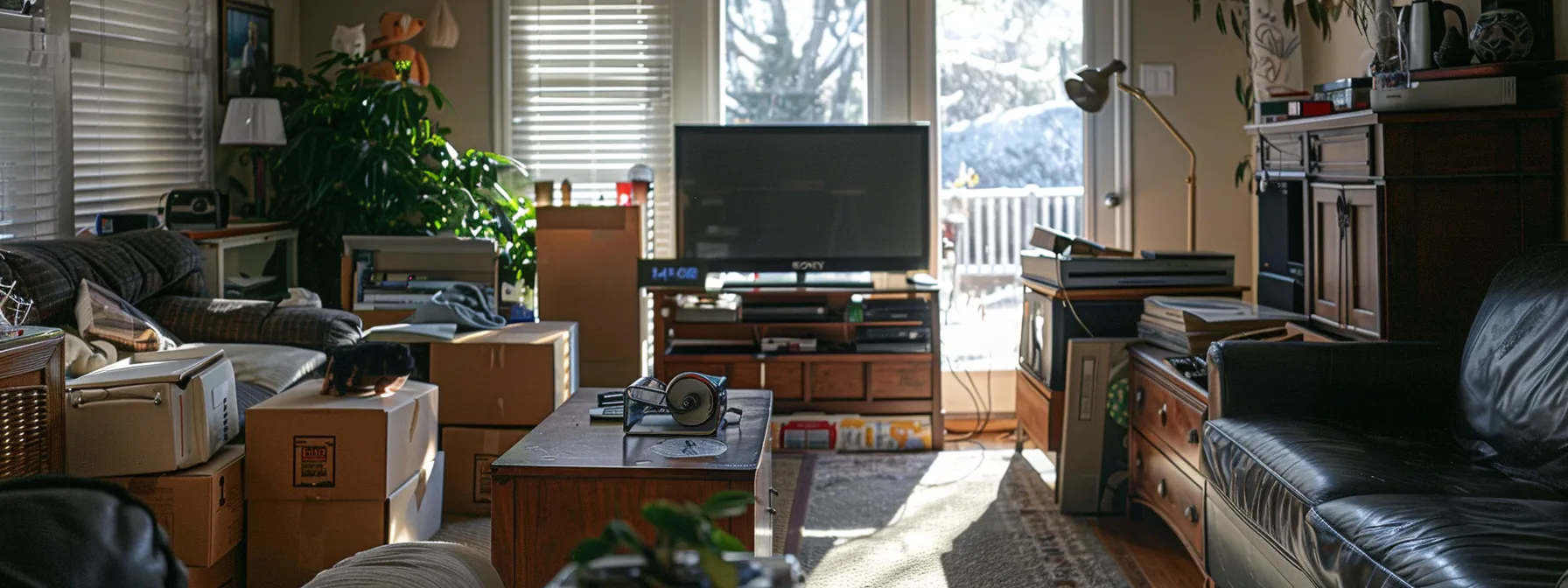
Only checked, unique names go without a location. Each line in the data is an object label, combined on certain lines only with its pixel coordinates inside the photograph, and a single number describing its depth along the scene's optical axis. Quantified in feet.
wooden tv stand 15.29
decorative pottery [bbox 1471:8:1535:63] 9.12
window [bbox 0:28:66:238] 12.27
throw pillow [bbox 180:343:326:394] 11.28
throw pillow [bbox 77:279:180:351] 10.63
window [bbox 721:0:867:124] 16.87
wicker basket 8.27
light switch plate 16.76
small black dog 10.22
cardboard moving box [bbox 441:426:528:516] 12.32
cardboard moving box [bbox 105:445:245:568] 9.01
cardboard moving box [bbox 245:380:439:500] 9.70
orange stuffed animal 16.28
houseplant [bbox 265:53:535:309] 15.29
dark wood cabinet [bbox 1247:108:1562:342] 9.02
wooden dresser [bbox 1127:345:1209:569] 9.80
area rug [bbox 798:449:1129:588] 10.46
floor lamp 14.10
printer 8.95
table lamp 15.03
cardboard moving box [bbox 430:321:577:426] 12.45
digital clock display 15.35
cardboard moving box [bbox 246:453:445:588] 9.79
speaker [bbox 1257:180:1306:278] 11.80
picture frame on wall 15.84
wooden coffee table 7.88
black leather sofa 6.21
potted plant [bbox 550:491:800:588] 2.88
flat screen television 15.76
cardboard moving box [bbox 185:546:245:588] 9.25
